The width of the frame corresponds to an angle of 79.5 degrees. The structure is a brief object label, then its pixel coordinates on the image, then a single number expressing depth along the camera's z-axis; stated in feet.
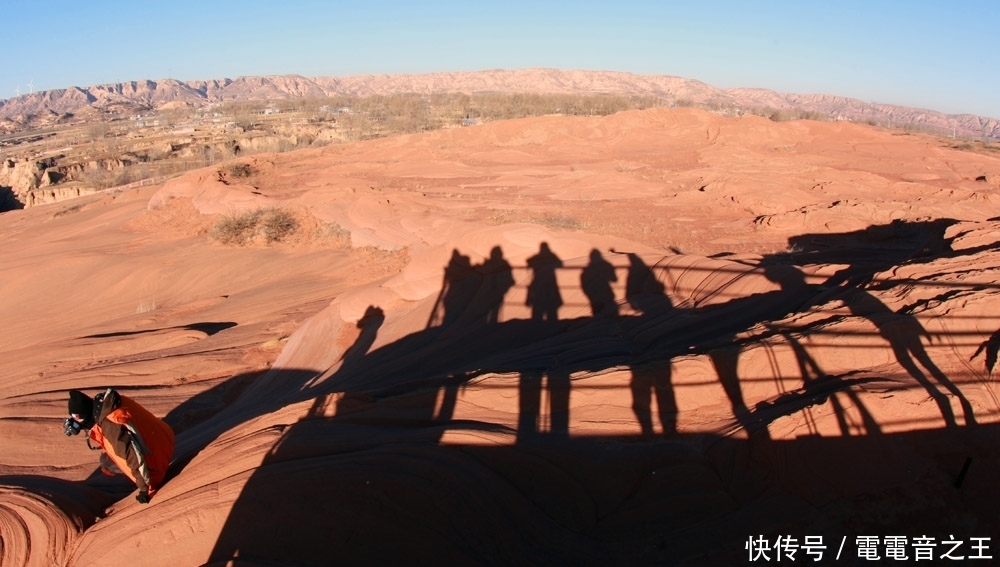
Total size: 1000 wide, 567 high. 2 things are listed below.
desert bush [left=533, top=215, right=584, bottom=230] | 55.11
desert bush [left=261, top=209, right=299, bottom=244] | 63.57
